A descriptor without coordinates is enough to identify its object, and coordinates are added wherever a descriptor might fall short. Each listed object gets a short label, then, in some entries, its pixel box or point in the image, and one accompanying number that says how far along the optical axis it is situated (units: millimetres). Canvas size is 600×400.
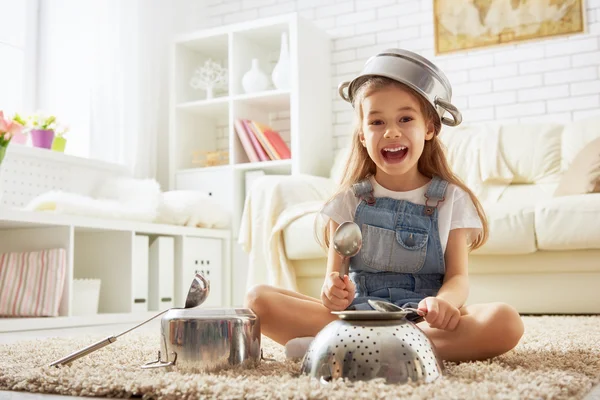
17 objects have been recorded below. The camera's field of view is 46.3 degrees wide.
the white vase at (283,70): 3645
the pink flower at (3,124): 2500
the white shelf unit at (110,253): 2541
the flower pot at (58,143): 3279
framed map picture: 3342
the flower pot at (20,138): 3079
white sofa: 2406
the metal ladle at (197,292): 1131
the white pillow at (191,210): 3183
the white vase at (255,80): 3719
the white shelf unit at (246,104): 3598
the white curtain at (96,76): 3576
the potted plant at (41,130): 3168
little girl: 1165
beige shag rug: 805
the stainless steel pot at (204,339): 1031
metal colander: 871
